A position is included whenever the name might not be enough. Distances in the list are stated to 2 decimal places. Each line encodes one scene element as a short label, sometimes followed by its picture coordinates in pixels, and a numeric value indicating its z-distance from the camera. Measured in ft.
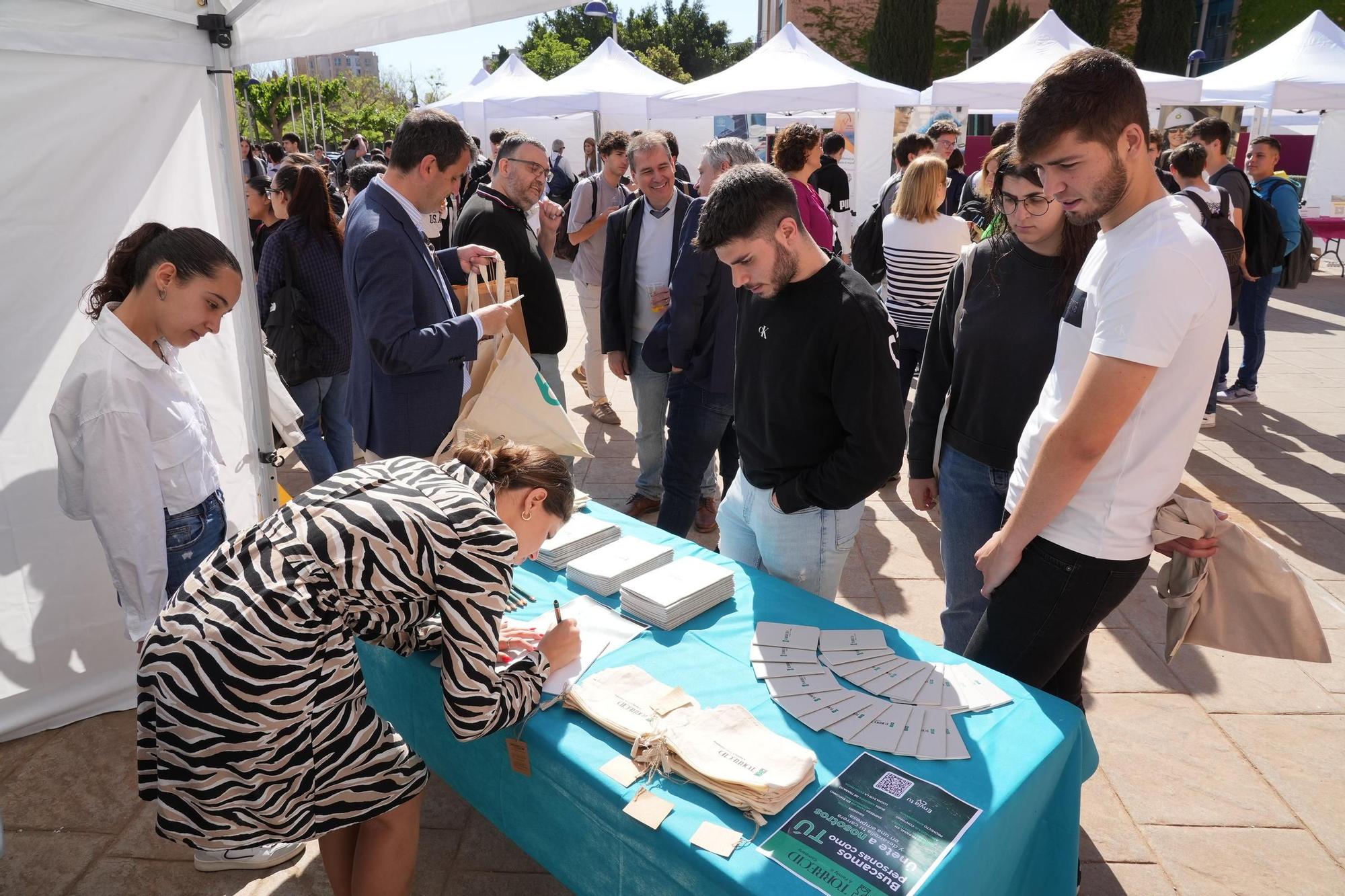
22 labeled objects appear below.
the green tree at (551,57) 152.97
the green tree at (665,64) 140.15
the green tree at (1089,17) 85.35
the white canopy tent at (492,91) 42.65
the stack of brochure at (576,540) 7.54
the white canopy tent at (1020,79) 27.71
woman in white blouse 7.00
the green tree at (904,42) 86.38
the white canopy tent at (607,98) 35.83
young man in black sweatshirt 6.59
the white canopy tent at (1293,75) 29.55
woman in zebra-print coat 4.95
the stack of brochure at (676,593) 6.46
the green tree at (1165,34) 81.87
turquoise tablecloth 4.61
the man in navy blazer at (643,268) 12.80
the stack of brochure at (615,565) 7.00
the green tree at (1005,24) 91.86
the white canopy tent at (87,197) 8.25
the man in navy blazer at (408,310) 8.44
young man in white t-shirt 4.72
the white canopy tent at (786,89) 29.12
